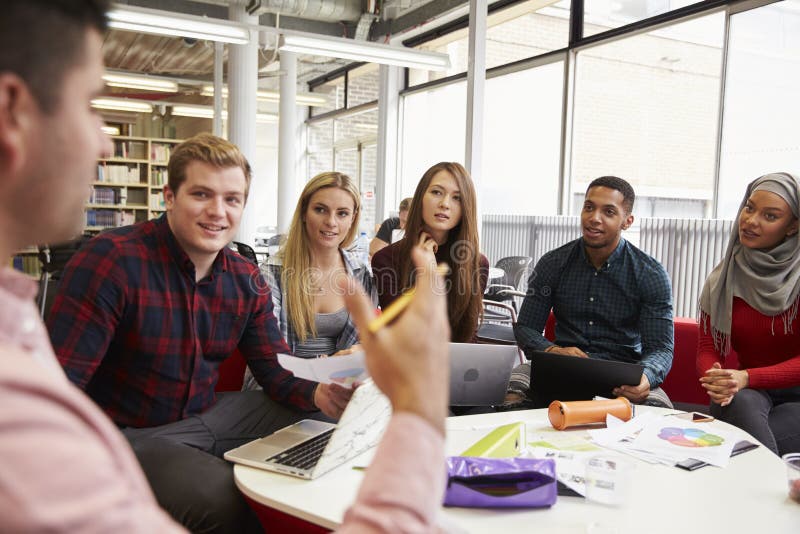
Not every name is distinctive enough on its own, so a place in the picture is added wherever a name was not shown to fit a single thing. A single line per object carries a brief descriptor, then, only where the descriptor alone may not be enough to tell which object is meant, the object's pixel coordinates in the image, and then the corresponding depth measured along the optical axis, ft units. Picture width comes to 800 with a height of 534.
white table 4.11
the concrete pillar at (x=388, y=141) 29.91
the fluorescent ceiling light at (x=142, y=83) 28.02
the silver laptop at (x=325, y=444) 4.64
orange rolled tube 6.04
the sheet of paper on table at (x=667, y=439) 5.46
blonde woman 8.59
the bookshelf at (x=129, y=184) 33.32
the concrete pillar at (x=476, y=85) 17.13
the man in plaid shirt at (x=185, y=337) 5.24
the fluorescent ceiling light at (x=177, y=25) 16.43
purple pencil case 4.20
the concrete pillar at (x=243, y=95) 24.90
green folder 5.20
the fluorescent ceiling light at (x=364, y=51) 18.63
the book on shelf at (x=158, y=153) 34.83
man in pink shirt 1.49
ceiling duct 23.72
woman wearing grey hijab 8.00
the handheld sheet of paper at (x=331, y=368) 4.32
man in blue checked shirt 9.57
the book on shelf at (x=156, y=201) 34.83
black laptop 7.27
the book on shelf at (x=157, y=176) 34.96
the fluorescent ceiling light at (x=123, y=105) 32.86
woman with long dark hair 10.04
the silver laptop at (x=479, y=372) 7.09
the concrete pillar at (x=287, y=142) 30.40
